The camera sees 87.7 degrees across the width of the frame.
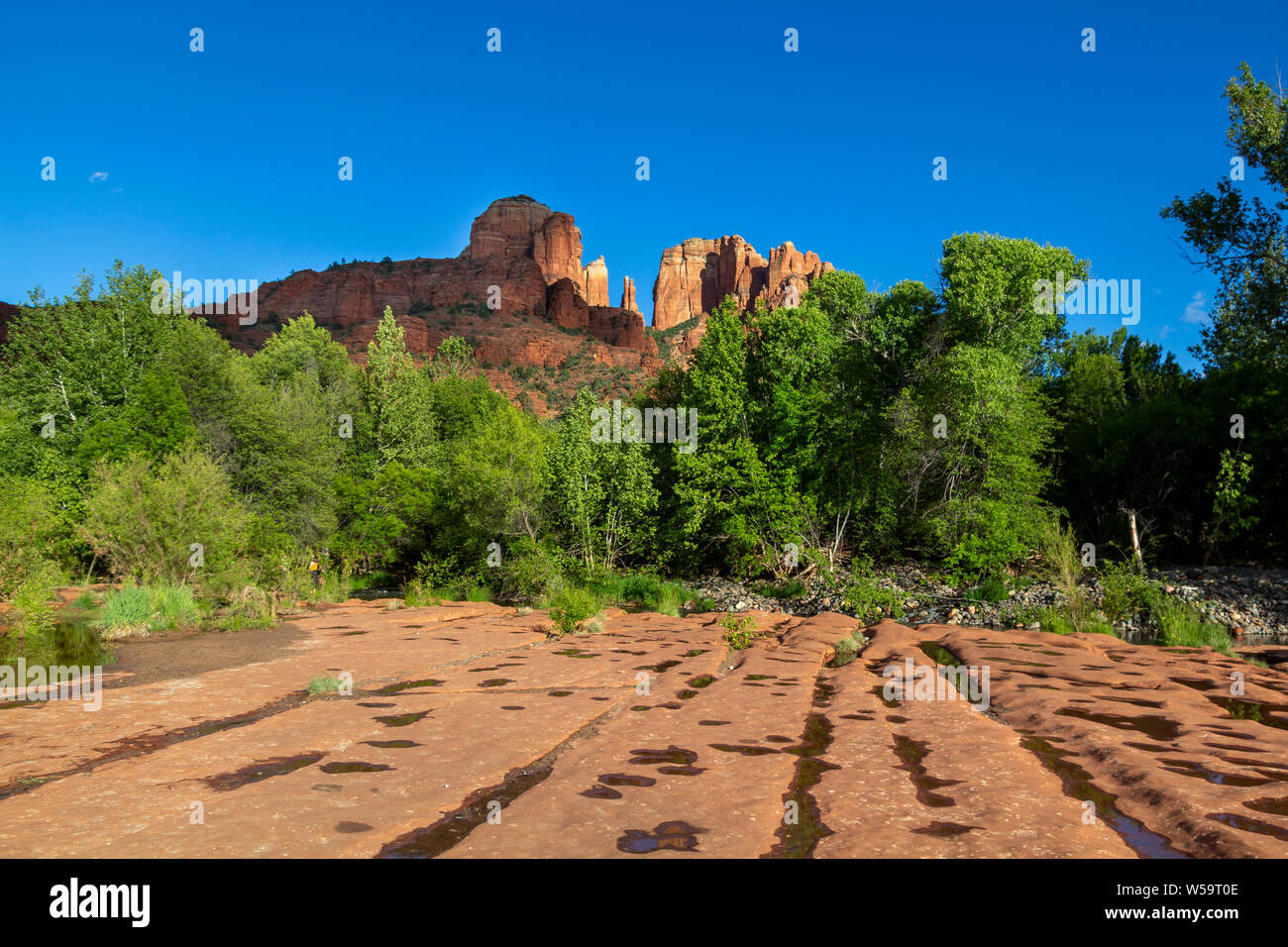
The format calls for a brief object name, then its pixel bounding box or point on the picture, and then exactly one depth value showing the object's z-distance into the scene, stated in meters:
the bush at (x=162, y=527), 18.50
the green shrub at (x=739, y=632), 14.47
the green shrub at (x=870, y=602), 21.42
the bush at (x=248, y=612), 15.79
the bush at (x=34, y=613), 13.21
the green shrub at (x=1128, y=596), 18.20
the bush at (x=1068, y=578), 17.26
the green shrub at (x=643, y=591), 23.78
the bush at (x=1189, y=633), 15.22
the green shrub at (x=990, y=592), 21.85
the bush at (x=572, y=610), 16.64
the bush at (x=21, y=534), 16.62
